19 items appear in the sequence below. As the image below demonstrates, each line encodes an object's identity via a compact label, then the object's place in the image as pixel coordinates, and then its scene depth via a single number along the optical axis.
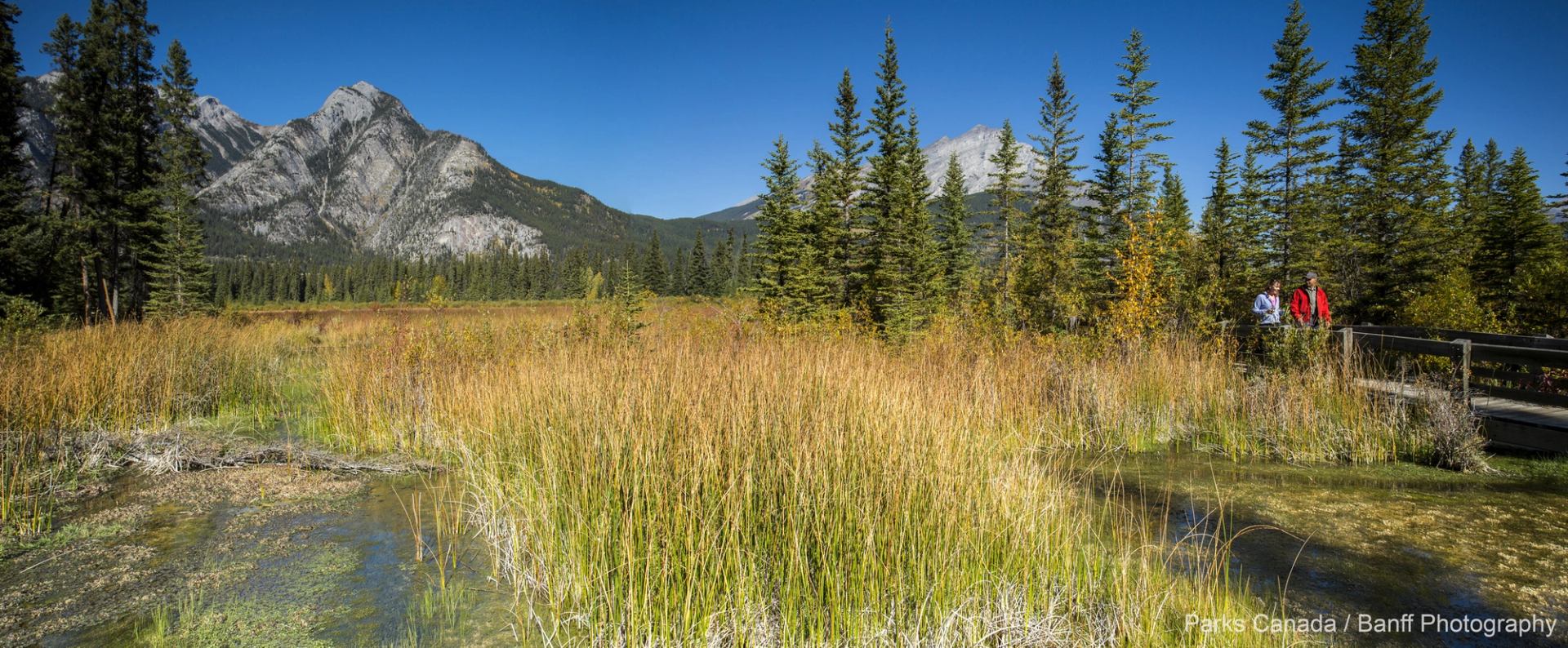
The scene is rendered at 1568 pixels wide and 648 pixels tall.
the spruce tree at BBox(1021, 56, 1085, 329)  18.66
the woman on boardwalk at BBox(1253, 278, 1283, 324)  8.99
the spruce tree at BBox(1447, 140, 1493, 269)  20.05
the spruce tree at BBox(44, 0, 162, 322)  20.42
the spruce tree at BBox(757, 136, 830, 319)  15.71
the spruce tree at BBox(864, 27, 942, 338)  15.83
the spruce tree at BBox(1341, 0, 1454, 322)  18.80
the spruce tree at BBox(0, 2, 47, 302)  17.03
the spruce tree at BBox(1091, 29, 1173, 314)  26.53
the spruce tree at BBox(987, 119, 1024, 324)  37.19
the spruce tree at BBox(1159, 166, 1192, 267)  34.22
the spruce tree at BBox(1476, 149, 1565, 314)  19.25
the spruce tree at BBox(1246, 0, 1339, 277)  23.17
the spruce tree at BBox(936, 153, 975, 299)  36.34
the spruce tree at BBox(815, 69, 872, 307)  17.12
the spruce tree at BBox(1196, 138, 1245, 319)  24.47
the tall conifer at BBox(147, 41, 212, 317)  22.86
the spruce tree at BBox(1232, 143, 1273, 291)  24.31
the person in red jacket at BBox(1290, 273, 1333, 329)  8.79
